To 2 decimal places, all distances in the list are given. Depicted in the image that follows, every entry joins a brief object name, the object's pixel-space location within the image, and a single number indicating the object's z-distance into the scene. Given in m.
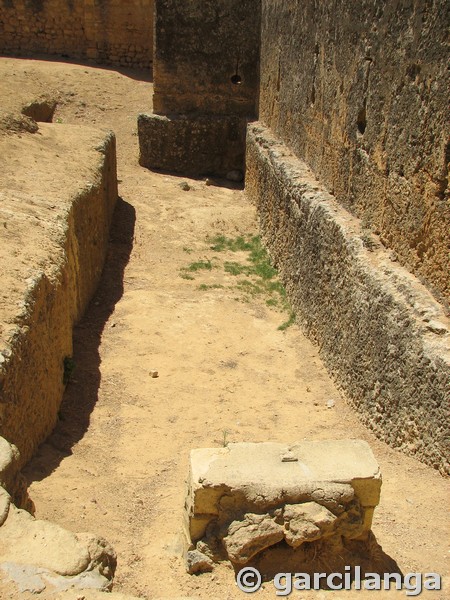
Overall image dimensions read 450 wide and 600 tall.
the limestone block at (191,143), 10.89
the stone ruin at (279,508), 2.98
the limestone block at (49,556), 2.27
